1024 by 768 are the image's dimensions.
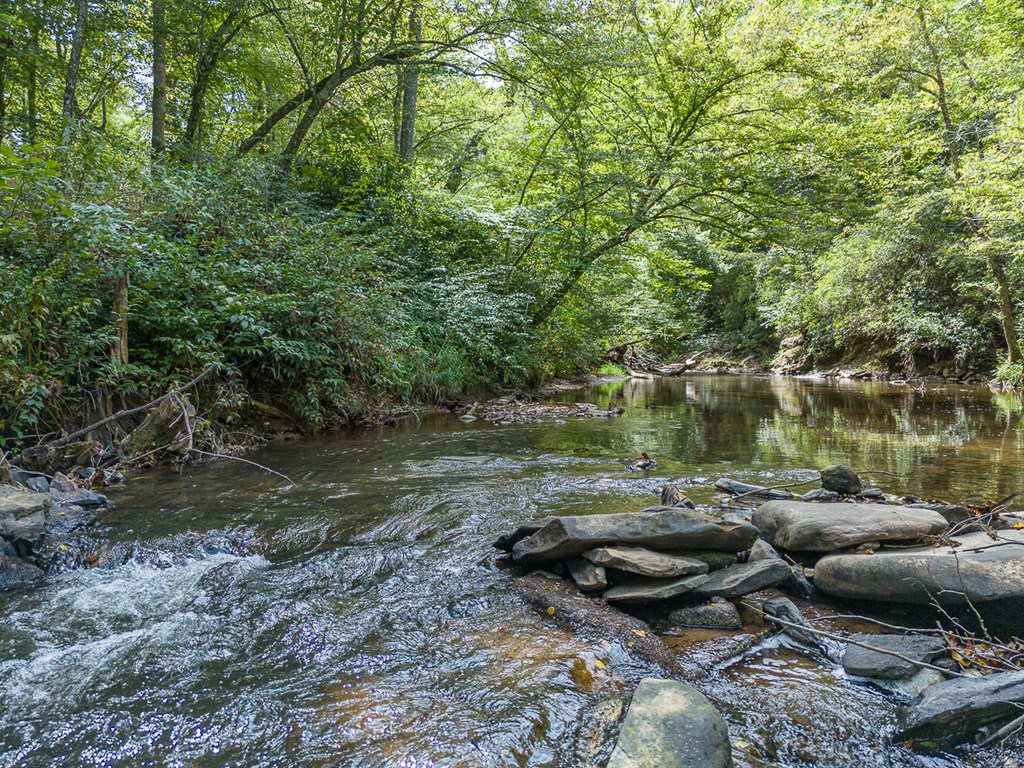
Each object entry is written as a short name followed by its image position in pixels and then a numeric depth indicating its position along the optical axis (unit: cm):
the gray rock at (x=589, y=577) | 319
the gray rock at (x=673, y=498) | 450
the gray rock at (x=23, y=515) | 357
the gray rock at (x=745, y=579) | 309
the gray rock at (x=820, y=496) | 482
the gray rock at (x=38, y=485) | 463
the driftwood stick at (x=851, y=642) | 231
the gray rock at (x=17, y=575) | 328
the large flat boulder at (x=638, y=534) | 336
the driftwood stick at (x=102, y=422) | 534
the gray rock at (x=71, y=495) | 458
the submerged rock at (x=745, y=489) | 500
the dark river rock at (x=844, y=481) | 490
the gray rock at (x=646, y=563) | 318
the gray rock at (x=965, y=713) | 196
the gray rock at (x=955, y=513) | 386
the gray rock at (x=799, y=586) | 326
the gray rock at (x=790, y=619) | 273
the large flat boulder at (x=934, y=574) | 270
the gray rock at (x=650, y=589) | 306
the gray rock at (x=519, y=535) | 371
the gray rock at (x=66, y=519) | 397
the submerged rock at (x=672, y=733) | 179
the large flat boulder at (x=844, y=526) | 341
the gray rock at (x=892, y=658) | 239
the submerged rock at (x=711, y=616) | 291
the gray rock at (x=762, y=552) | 339
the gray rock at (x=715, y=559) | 334
